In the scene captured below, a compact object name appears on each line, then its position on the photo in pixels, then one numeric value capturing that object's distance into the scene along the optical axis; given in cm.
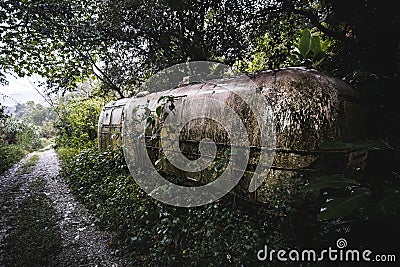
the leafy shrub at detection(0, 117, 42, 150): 1538
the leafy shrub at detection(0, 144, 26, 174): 888
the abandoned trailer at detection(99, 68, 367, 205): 294
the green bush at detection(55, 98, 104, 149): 1211
